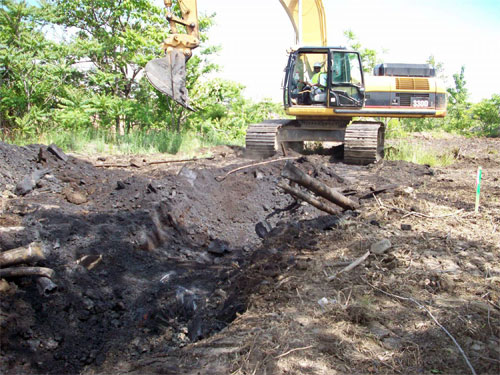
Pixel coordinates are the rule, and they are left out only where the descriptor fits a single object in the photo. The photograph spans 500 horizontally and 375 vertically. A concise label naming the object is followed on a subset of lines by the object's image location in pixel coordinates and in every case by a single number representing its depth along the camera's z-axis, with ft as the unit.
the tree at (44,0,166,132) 37.60
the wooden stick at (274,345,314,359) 8.09
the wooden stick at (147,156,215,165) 29.09
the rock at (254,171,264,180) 24.00
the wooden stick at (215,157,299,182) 23.35
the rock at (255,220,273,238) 18.67
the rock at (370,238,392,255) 12.44
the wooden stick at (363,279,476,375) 7.63
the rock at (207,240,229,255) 16.85
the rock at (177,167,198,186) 21.27
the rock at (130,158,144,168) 27.22
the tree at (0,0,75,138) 34.50
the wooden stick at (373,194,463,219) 15.72
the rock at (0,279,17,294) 10.47
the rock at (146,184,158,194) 18.67
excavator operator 32.12
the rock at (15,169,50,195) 17.99
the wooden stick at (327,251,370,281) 11.28
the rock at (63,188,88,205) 18.02
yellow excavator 29.35
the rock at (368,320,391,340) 8.73
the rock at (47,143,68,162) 21.47
